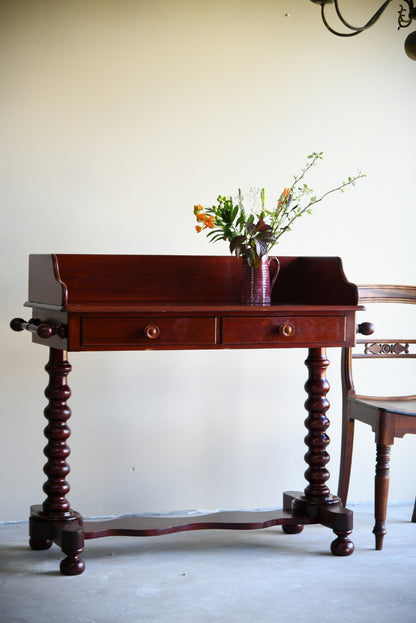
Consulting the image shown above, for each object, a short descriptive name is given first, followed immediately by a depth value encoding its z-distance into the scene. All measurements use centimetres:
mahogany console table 291
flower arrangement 321
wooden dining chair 325
